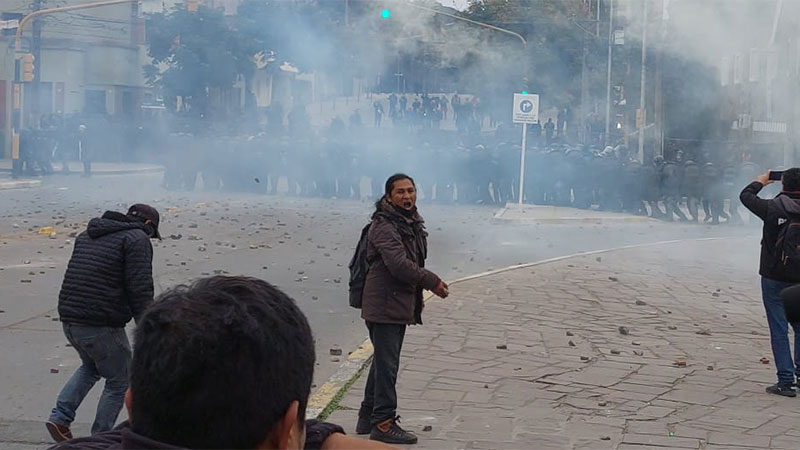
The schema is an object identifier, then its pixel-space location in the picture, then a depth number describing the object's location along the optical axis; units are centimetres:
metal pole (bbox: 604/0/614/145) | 3319
